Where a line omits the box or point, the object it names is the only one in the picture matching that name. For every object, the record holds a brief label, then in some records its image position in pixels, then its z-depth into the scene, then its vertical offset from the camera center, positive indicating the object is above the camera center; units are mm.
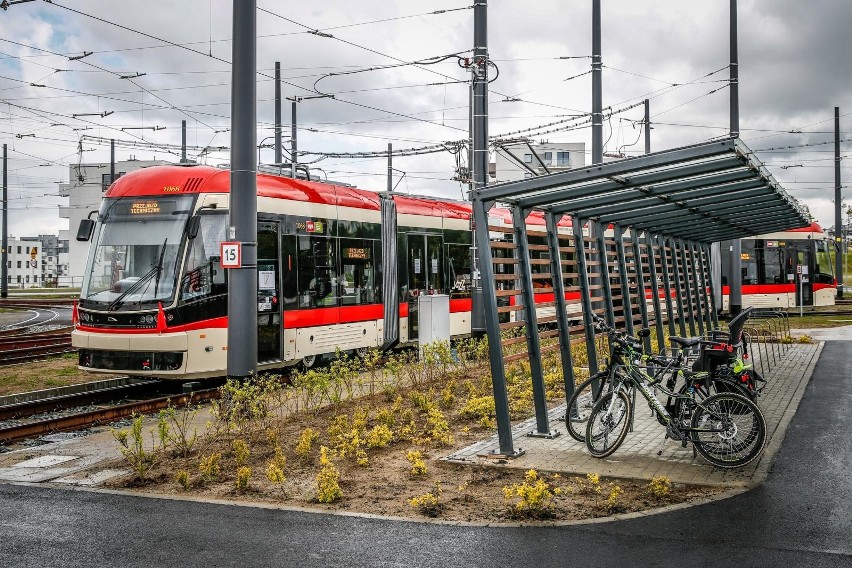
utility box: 16531 -575
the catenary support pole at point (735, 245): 23297 +1106
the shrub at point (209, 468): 8188 -1579
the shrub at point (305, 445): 8914 -1518
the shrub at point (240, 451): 8547 -1526
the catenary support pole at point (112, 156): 41744 +6145
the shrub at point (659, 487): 7215 -1573
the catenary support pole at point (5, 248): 48356 +2193
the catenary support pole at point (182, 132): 40862 +6969
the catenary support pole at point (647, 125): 34356 +6058
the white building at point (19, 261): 131250 +4194
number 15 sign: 10867 +396
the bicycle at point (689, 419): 8000 -1213
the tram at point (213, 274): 13430 +215
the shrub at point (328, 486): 7414 -1589
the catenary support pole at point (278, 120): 27453 +5044
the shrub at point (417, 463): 8195 -1553
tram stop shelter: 8391 +886
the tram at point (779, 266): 34625 +637
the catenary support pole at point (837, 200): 46531 +4219
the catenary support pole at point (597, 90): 20609 +4327
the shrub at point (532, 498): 6852 -1584
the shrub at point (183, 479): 7965 -1626
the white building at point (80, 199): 77875 +8515
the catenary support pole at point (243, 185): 10914 +1216
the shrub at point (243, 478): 7816 -1593
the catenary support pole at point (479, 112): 16500 +3148
